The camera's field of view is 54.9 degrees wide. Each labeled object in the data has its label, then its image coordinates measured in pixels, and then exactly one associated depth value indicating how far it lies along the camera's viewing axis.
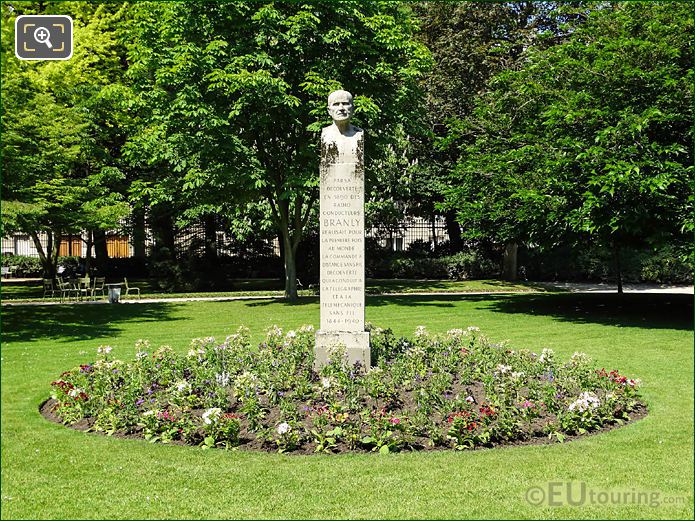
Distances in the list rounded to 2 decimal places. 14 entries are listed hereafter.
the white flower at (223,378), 8.74
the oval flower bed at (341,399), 7.05
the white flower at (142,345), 9.95
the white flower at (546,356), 9.48
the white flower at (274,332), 11.20
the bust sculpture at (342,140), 9.56
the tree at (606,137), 14.77
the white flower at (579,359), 9.06
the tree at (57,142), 13.62
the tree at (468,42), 28.47
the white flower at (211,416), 7.03
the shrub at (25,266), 36.41
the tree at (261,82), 19.52
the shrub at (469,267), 33.50
